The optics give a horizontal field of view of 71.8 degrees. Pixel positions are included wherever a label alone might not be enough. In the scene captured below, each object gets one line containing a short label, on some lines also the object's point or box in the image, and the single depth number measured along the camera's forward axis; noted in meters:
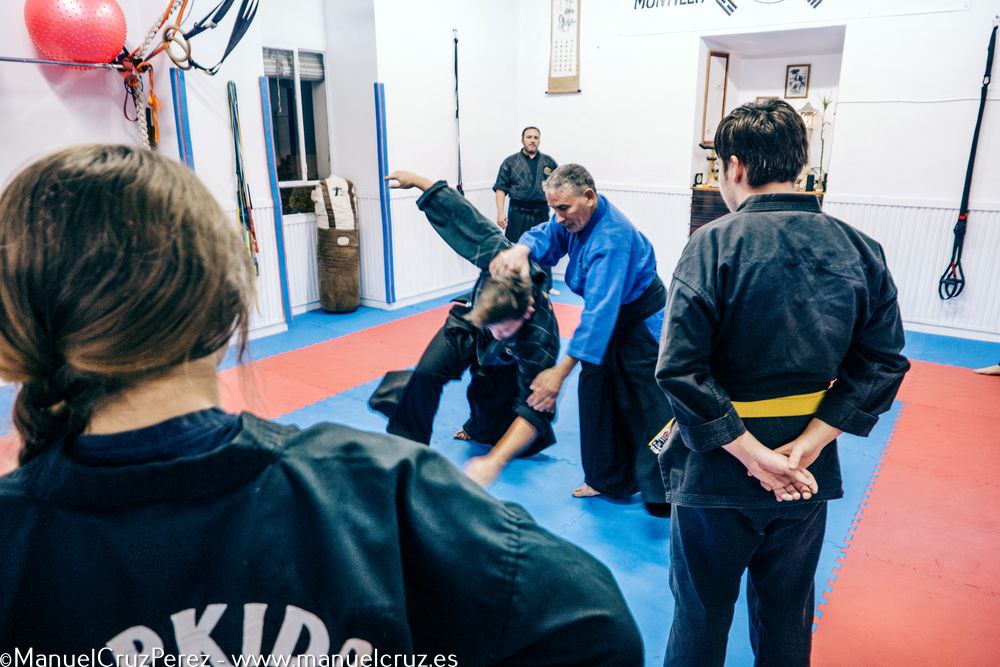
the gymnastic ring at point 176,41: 4.85
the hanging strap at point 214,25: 4.93
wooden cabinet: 7.29
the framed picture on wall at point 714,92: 7.37
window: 6.81
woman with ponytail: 0.60
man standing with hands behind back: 1.62
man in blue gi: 2.92
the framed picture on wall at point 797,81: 7.50
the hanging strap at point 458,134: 7.60
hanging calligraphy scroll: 7.85
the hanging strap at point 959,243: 5.58
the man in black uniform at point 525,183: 7.57
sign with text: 5.99
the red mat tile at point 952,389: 4.68
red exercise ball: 4.29
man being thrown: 2.89
